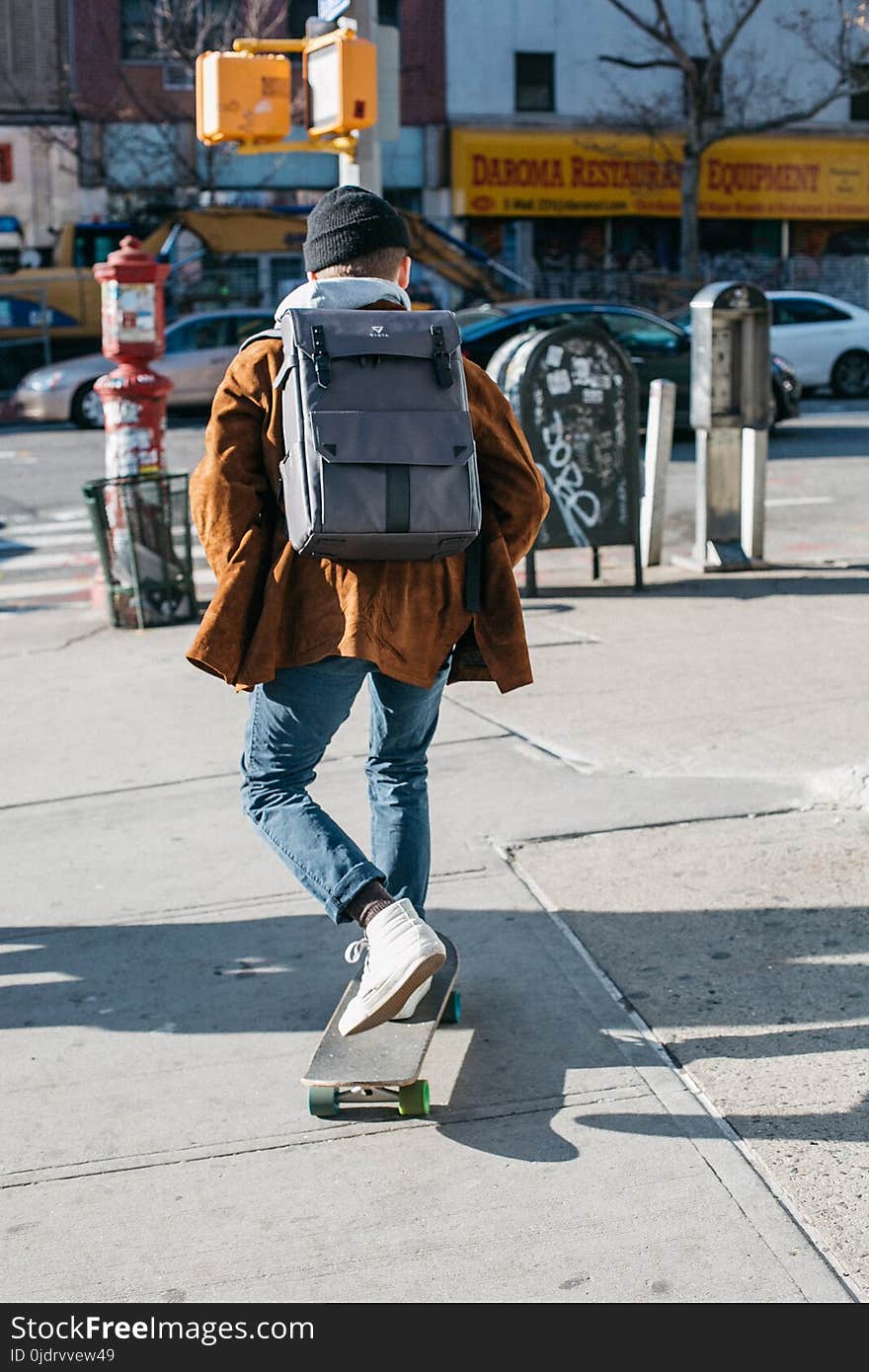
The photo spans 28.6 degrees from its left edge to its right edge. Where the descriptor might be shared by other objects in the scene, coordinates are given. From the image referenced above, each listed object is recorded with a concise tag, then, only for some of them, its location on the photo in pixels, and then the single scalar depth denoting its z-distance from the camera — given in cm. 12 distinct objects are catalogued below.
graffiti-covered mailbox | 916
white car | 2172
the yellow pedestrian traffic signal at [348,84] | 969
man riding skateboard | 339
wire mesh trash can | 855
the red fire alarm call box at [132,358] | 881
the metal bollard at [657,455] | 970
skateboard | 329
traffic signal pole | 1009
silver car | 1873
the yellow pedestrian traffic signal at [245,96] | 1044
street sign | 995
